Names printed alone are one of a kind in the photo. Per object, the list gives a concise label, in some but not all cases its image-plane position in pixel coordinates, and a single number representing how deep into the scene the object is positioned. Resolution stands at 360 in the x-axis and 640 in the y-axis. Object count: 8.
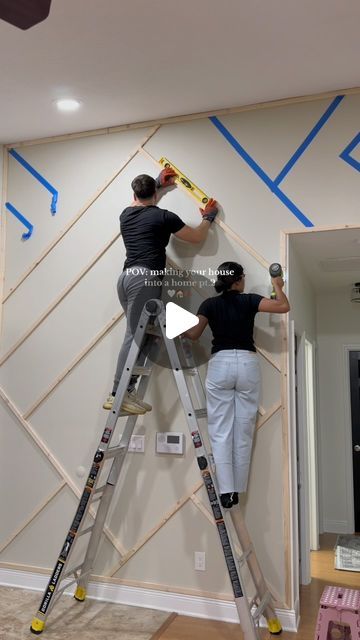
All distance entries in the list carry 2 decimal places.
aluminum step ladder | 2.80
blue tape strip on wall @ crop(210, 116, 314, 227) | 3.30
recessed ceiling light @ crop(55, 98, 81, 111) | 3.42
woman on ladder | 3.07
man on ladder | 3.29
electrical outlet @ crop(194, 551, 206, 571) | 3.26
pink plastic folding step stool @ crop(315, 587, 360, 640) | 2.59
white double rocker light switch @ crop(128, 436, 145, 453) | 3.47
